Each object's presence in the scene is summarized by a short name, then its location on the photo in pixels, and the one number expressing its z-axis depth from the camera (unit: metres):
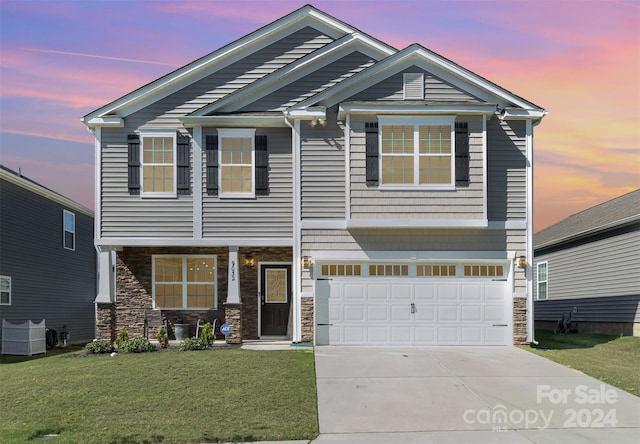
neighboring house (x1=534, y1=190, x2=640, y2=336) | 22.61
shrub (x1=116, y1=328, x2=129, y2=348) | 18.12
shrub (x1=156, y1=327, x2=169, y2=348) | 18.47
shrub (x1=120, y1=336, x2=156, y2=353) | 17.70
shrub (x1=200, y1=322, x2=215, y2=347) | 17.97
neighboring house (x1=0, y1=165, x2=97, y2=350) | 23.52
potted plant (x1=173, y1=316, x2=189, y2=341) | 19.62
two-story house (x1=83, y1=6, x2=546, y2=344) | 17.94
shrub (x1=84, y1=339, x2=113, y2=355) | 17.86
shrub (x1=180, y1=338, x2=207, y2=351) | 17.55
